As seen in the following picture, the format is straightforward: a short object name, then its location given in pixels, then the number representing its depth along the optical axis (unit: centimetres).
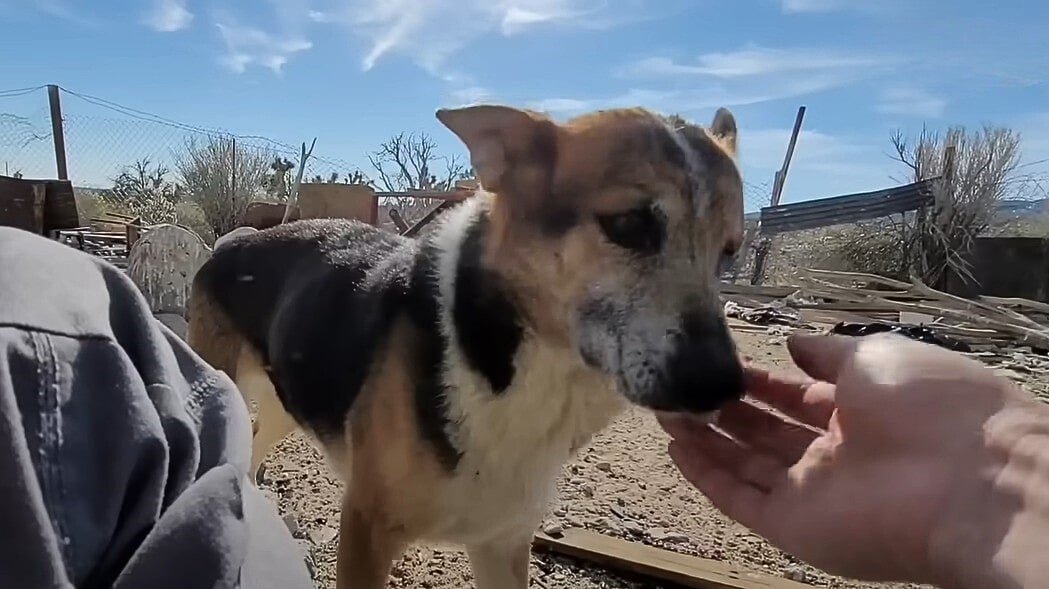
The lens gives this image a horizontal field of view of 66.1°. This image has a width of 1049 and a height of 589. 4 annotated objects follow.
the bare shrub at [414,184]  834
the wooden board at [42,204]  375
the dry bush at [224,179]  1048
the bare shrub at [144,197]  910
